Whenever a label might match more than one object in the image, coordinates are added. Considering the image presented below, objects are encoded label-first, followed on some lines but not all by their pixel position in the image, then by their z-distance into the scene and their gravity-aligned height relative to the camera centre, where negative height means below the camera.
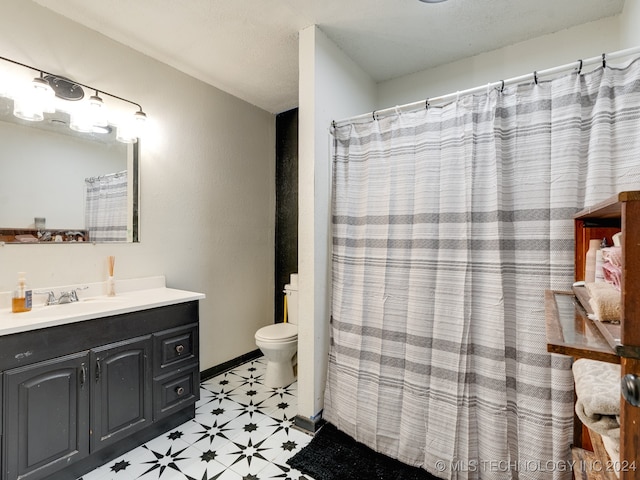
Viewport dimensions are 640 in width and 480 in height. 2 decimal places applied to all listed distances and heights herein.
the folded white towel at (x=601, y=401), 0.58 -0.31
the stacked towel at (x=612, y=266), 0.76 -0.06
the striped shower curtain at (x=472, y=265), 1.30 -0.11
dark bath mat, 1.55 -1.19
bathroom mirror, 1.63 +0.35
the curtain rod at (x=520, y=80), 1.23 +0.77
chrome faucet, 1.71 -0.32
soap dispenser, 1.54 -0.29
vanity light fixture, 1.66 +0.81
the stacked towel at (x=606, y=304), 0.63 -0.13
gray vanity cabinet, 1.31 -0.75
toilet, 2.38 -0.86
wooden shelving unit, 0.50 -0.19
